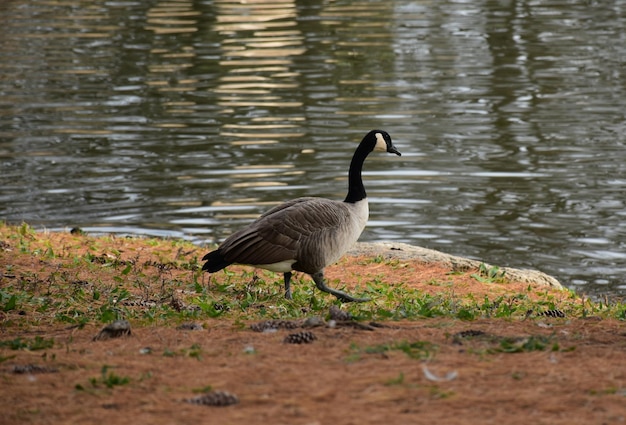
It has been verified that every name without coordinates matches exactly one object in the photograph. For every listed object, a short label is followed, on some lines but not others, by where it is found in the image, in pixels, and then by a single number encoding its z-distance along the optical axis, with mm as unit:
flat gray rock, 26609
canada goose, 20187
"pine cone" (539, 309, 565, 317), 19222
